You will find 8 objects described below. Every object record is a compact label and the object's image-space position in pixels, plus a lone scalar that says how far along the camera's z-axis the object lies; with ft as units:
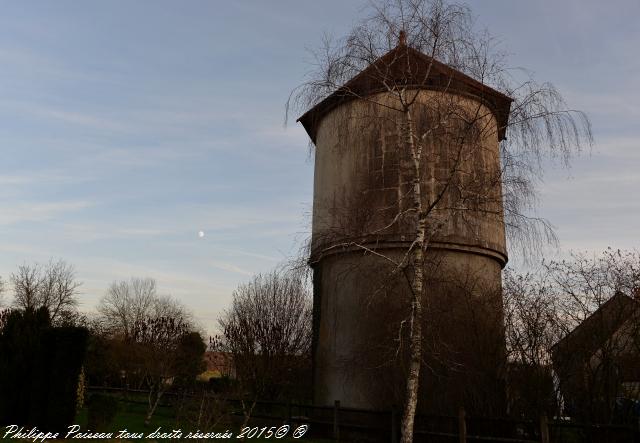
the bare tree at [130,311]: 168.25
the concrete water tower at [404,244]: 36.22
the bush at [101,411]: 43.60
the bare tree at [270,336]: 59.82
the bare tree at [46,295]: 139.86
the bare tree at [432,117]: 32.48
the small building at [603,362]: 37.76
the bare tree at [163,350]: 64.23
